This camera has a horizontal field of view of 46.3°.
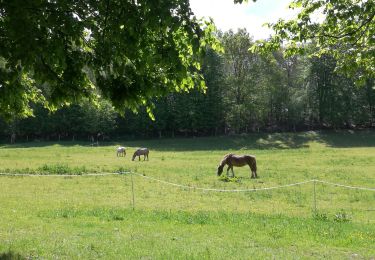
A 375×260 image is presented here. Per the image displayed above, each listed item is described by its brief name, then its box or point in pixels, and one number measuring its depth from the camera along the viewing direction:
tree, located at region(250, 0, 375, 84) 10.51
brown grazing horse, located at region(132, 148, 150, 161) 42.41
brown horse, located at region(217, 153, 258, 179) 27.45
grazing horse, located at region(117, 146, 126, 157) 47.94
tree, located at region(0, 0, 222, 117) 6.78
